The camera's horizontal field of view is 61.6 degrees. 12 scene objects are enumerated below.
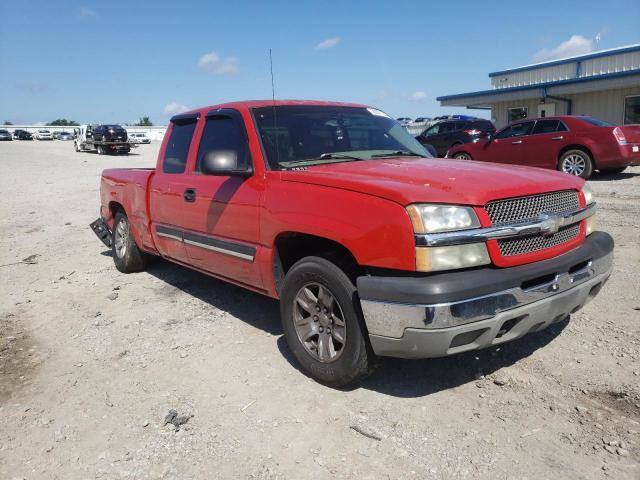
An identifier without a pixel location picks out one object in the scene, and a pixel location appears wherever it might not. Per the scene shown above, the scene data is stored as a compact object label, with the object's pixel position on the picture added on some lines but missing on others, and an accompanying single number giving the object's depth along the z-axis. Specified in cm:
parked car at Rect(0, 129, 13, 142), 6247
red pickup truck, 282
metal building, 2127
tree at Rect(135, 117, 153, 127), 10523
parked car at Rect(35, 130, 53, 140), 6912
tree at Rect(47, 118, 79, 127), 11688
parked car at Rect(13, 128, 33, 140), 6781
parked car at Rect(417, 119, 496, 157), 1852
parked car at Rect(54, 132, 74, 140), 7025
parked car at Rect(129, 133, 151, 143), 5550
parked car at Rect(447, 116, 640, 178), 1199
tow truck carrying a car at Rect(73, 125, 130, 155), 3478
